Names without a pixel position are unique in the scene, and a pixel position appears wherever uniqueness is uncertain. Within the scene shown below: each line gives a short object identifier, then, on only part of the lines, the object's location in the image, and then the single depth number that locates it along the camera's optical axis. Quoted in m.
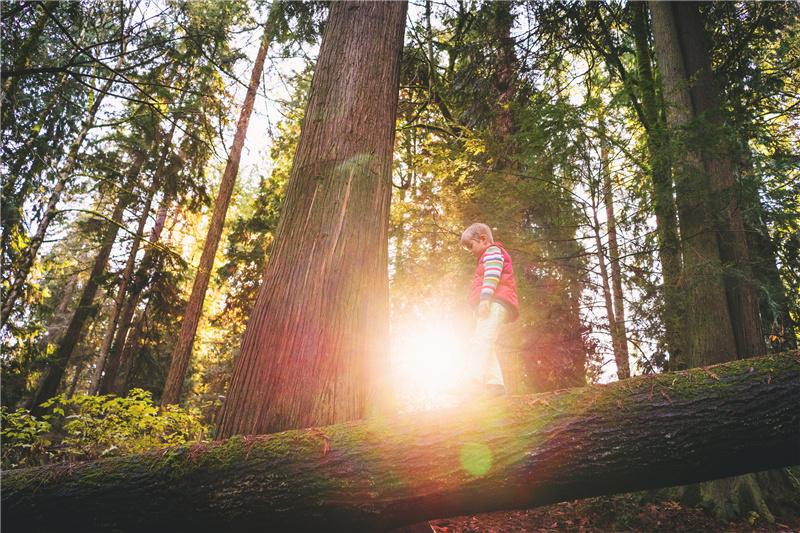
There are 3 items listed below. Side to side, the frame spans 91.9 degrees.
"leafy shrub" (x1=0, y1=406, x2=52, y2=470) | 5.17
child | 3.75
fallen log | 1.82
